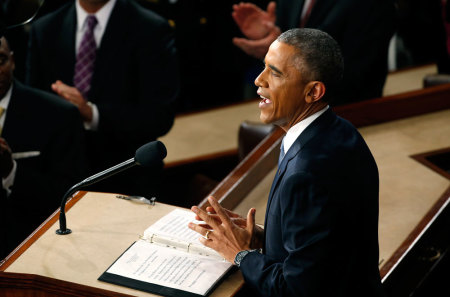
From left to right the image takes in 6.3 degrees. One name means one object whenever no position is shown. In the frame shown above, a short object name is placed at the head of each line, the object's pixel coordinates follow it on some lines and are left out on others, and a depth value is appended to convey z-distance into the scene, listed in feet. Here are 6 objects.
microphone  36.61
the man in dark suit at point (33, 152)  39.76
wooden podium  36.17
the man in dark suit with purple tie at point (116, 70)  41.26
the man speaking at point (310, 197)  35.67
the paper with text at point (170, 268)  36.06
